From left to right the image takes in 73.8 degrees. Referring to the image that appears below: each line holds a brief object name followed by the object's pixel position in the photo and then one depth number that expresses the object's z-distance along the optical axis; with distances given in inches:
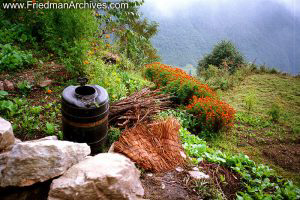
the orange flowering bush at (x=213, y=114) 227.9
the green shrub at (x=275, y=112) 294.0
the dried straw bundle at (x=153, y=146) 118.0
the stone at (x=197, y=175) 112.8
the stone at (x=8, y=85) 185.6
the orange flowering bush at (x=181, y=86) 279.1
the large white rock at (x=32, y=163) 82.9
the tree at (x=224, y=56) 696.4
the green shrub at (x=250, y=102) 322.0
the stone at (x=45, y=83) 198.4
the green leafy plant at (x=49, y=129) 147.8
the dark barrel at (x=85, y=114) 117.6
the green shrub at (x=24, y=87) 187.0
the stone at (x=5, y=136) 99.1
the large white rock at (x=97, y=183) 80.7
